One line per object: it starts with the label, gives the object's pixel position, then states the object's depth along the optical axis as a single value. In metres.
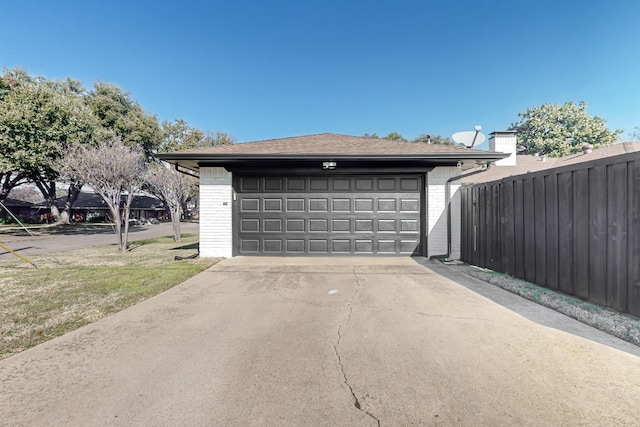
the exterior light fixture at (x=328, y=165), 7.23
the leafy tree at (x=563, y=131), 28.77
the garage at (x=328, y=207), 7.45
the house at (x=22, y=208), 39.34
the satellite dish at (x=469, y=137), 8.48
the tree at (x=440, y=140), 39.95
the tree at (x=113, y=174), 8.78
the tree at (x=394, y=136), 34.19
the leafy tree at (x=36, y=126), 13.84
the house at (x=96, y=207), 40.56
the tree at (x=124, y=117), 25.66
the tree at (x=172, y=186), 11.79
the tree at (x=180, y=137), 30.22
